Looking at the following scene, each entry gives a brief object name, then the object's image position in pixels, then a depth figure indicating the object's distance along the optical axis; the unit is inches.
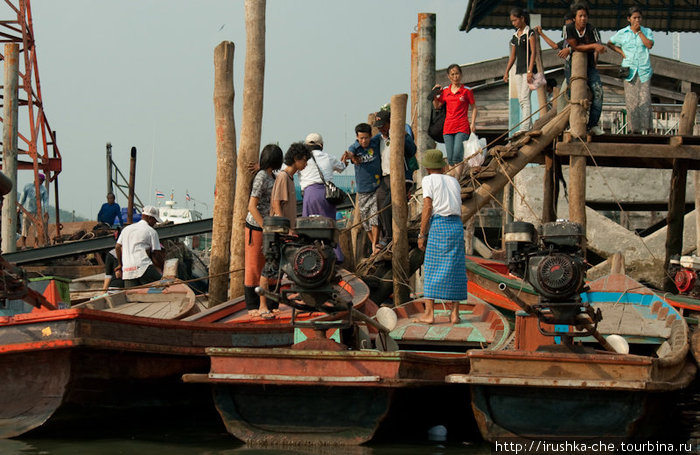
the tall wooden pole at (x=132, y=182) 882.1
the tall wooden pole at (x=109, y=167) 1078.4
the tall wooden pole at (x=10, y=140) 786.2
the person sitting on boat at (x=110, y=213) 882.8
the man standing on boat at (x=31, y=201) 957.7
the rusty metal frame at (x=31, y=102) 927.7
